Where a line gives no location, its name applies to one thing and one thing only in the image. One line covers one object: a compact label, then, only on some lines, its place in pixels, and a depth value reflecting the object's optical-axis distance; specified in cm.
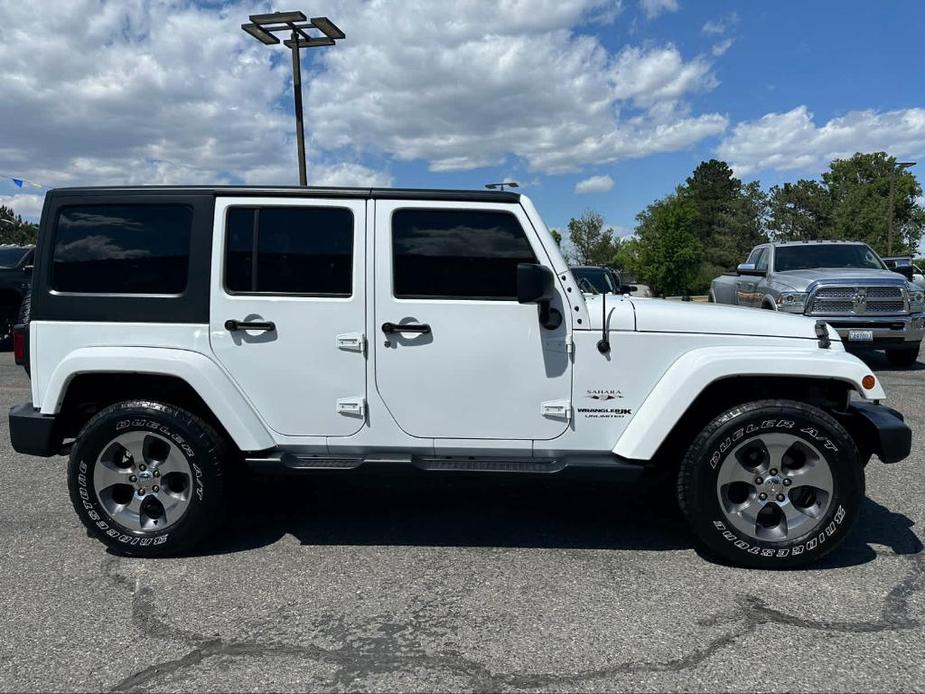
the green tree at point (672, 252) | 5528
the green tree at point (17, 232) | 6800
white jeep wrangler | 349
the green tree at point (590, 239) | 7144
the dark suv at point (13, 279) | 1193
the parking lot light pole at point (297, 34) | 1238
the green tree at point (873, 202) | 5256
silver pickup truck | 966
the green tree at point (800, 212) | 6862
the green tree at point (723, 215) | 7038
